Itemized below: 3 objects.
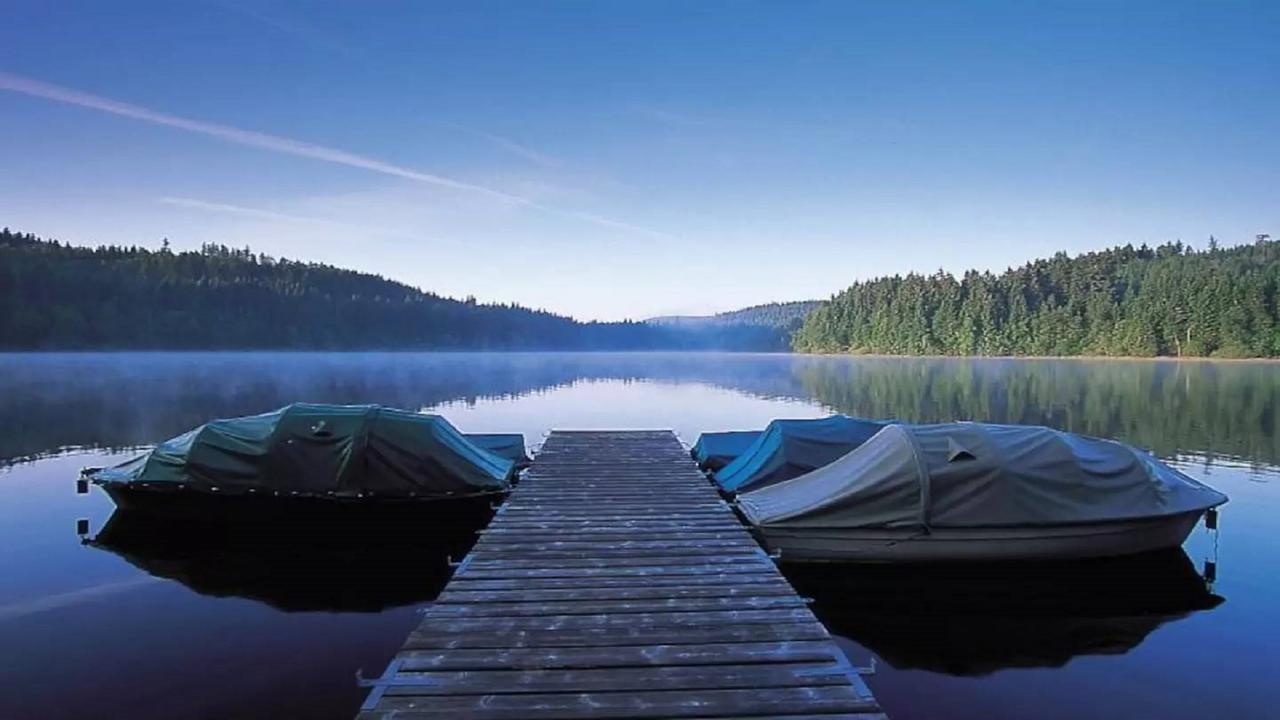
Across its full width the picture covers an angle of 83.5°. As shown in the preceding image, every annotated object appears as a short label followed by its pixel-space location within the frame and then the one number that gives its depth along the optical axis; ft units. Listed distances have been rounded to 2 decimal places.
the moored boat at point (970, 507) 35.50
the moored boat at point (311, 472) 45.57
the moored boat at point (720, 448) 59.88
